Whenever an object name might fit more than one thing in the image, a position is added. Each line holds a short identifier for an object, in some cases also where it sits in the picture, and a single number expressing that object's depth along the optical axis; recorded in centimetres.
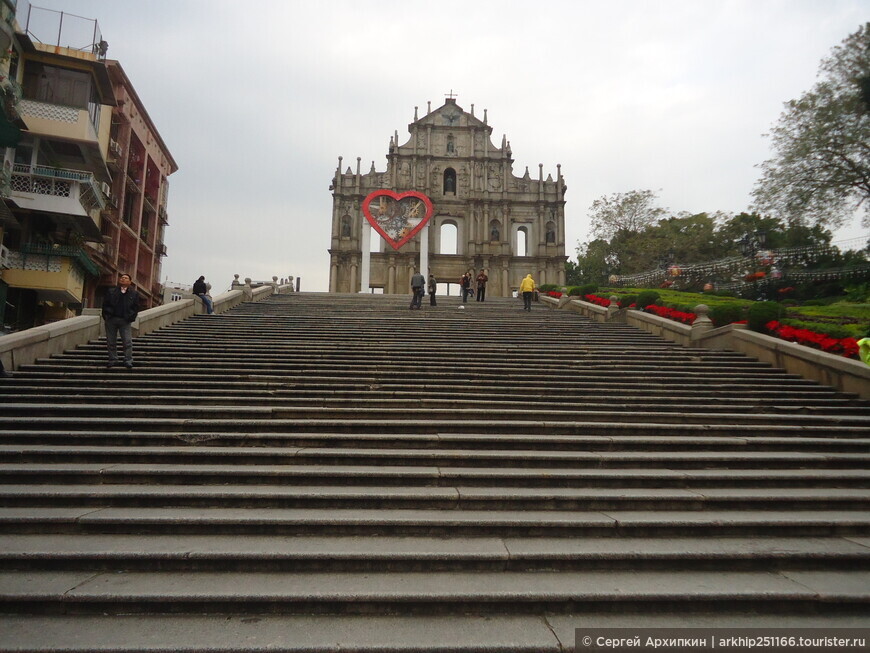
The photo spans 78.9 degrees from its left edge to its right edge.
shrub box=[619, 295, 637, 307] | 1577
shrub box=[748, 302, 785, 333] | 1128
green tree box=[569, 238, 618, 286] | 3542
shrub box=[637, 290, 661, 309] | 1570
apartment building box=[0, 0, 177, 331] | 1706
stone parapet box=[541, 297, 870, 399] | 855
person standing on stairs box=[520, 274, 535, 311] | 1820
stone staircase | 362
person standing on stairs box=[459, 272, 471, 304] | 2118
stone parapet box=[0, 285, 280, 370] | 843
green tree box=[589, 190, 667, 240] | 3478
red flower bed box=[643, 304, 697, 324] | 1339
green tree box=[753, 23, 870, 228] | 2298
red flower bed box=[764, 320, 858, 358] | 958
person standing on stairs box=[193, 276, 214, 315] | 1426
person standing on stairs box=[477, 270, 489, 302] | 2088
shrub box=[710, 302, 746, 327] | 1191
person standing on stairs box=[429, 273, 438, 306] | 1864
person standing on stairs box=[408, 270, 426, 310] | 1728
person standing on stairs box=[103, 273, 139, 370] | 849
